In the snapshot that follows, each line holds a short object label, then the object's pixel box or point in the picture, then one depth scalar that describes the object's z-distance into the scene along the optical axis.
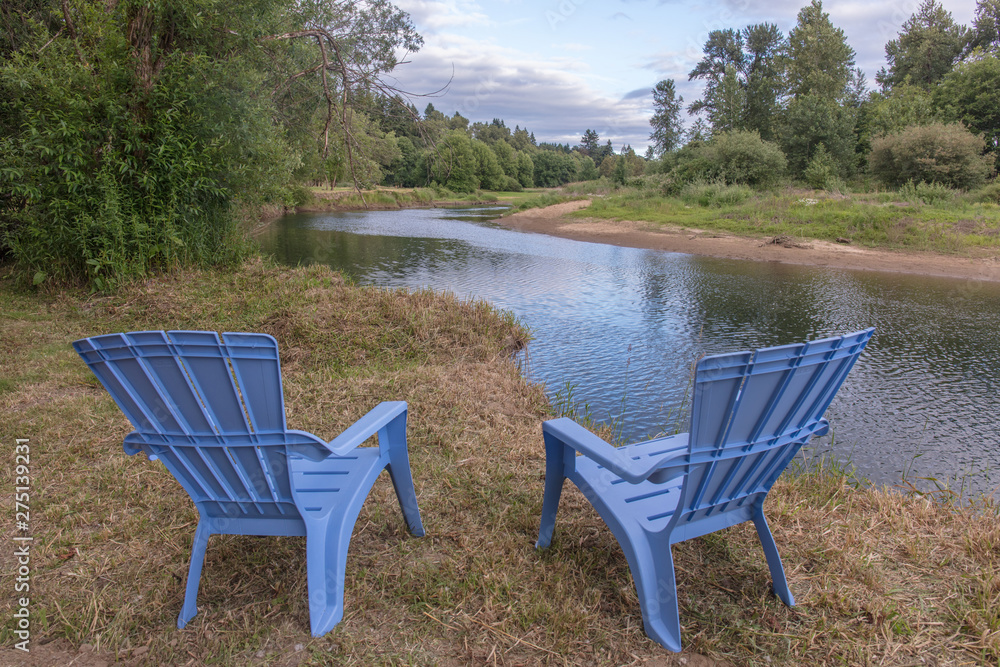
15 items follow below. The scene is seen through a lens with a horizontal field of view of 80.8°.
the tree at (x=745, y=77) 37.69
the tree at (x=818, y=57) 36.81
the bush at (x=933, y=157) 21.28
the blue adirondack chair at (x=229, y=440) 1.69
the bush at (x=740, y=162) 25.58
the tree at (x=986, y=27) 35.53
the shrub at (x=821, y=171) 25.13
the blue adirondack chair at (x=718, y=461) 1.74
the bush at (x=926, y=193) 19.14
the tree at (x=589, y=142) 106.88
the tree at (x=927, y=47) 38.66
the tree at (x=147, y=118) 6.52
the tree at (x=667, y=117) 39.47
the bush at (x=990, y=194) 18.71
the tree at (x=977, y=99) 26.80
